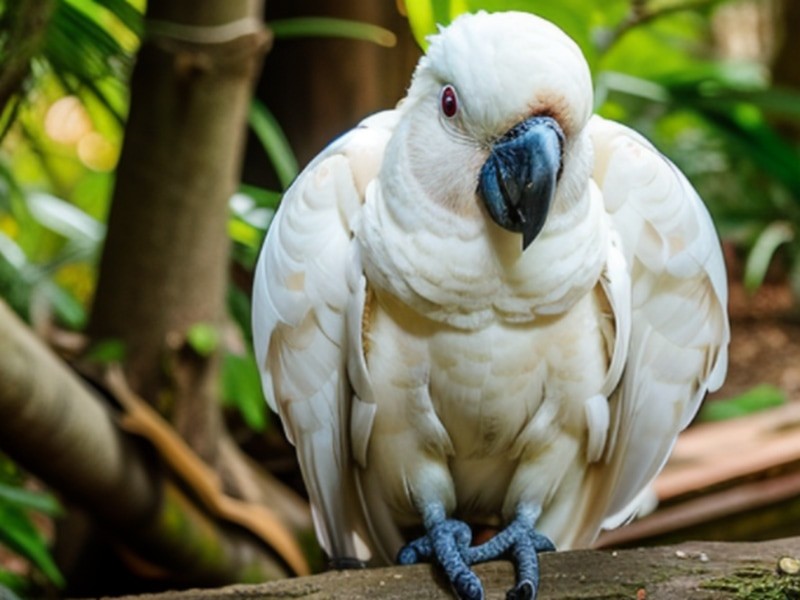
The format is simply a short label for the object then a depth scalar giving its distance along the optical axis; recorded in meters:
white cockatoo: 2.27
